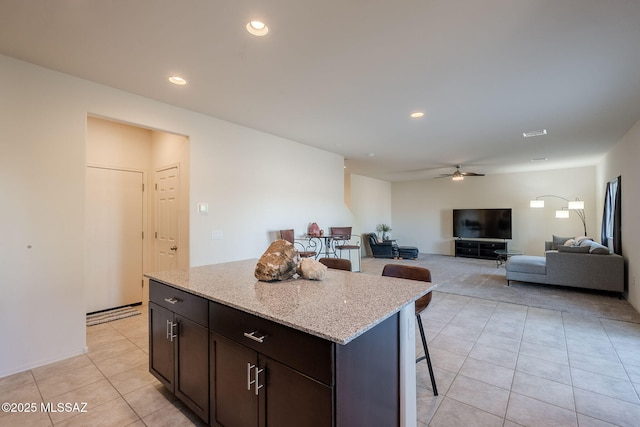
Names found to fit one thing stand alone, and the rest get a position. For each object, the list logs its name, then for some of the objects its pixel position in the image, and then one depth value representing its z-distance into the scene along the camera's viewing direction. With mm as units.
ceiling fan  6925
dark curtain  5004
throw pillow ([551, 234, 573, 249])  6787
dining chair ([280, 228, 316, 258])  4573
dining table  5137
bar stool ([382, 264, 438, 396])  2096
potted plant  10154
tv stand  8719
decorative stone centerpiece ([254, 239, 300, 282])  1966
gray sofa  4645
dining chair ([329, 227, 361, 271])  5355
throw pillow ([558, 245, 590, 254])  4977
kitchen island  1165
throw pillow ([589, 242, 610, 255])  4824
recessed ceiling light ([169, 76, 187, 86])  2857
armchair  9219
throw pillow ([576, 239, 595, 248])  5311
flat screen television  8711
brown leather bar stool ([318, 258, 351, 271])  2695
